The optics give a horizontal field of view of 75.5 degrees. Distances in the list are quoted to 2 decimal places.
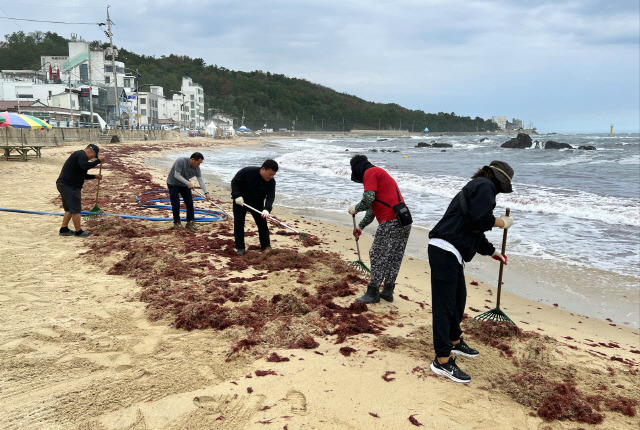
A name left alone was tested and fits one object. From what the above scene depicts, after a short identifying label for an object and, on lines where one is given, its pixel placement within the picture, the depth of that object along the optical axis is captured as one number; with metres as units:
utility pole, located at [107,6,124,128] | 41.41
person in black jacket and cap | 3.22
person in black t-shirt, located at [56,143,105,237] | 7.01
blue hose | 8.73
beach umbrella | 17.00
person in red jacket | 4.67
